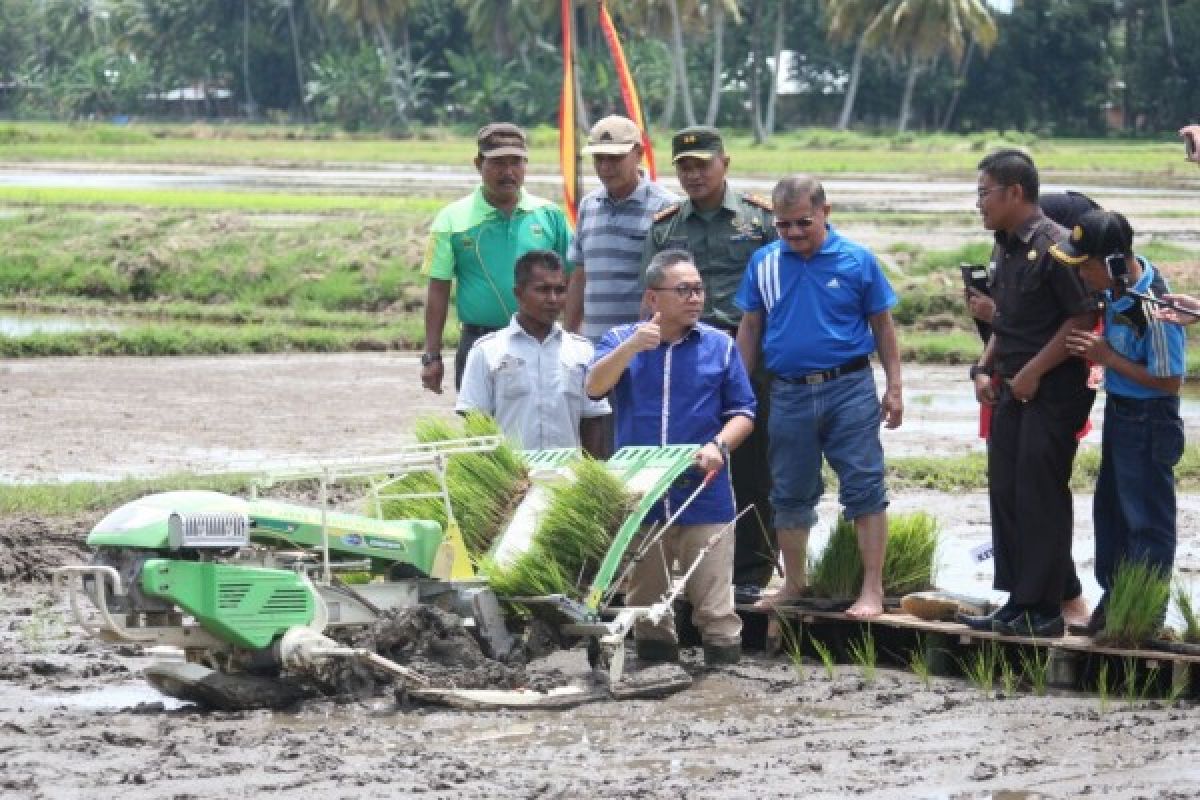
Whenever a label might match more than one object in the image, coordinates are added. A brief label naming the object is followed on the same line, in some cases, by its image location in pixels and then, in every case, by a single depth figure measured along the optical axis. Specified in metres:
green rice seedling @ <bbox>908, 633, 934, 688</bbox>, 14.67
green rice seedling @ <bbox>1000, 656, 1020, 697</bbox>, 14.17
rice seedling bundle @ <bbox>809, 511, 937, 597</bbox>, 16.14
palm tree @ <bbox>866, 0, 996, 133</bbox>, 116.20
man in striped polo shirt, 17.25
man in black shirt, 14.45
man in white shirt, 15.80
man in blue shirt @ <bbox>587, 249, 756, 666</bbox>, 15.03
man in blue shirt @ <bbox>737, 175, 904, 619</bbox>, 15.34
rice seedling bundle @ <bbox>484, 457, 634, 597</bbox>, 14.60
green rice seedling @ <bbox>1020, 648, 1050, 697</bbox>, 14.18
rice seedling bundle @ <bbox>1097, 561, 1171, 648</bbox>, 13.96
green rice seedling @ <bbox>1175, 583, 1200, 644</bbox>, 14.25
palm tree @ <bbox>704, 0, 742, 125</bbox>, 121.82
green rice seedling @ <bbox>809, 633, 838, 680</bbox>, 14.89
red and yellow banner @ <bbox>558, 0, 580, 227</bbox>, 24.03
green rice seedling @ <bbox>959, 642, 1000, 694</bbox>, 14.25
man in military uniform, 16.29
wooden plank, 13.79
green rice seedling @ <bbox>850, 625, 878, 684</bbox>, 14.78
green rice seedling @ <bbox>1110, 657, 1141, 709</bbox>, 13.78
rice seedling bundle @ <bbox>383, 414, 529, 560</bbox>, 15.35
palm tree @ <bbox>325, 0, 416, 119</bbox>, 138.45
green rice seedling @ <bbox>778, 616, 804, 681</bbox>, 15.63
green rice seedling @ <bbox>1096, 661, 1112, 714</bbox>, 13.59
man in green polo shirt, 17.94
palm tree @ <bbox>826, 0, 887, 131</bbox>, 120.47
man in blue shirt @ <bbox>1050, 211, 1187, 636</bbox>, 13.96
